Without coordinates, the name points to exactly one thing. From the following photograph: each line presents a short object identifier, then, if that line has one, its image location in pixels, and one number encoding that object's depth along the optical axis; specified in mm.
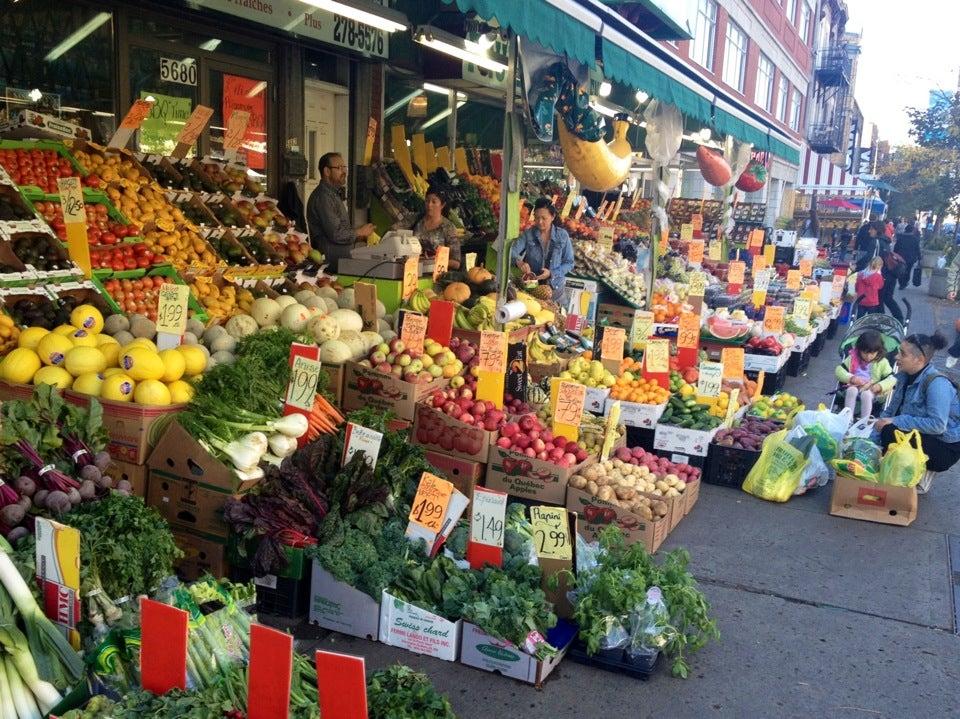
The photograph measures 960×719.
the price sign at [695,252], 13039
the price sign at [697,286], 11338
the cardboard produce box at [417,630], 3713
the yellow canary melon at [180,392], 4315
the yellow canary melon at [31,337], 4477
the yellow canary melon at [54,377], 4258
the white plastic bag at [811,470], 6328
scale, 6719
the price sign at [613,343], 7188
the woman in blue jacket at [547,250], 8352
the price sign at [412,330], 5582
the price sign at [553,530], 3877
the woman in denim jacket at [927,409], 6113
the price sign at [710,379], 6916
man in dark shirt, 7602
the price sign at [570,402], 5316
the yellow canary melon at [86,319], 4797
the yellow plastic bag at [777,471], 6207
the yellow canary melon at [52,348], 4371
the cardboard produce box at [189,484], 4039
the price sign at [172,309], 4480
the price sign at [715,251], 14328
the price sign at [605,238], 10977
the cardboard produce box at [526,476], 5109
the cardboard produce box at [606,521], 4945
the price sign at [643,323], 8305
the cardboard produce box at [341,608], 3865
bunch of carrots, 4570
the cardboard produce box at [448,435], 5211
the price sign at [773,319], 9969
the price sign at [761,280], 11516
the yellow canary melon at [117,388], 4145
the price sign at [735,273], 12789
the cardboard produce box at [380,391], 5215
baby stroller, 7695
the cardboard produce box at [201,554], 4086
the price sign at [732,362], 7480
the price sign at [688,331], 7754
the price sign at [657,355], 6902
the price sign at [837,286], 14289
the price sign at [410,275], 6312
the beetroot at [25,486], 3422
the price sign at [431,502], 4055
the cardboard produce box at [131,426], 4133
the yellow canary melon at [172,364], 4363
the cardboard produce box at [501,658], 3588
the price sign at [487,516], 3762
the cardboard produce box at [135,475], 4176
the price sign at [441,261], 6906
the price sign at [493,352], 5449
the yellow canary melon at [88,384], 4227
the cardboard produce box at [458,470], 5262
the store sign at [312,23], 8070
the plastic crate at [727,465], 6508
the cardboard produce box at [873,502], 5848
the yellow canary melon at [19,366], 4262
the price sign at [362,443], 4371
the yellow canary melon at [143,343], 4386
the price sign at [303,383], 4250
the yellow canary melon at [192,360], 4547
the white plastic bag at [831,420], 6621
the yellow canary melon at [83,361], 4301
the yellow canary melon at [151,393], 4172
